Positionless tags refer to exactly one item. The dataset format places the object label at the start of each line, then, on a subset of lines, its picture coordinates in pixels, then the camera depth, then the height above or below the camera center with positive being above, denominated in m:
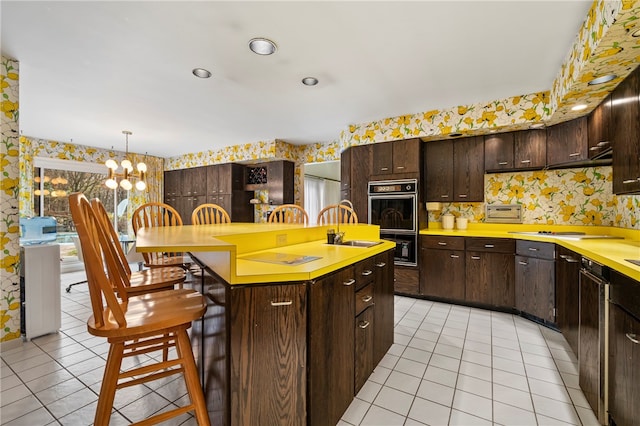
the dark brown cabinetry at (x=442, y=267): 3.41 -0.67
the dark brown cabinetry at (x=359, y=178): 4.08 +0.49
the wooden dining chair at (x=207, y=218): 3.05 -0.07
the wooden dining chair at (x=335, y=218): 2.90 -0.06
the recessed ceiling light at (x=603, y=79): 2.08 +0.97
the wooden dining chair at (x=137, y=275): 1.72 -0.44
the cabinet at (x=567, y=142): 2.88 +0.73
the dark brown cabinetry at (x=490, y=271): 3.15 -0.67
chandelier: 4.10 +0.57
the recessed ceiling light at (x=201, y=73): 2.63 +1.30
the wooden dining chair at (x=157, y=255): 2.43 -0.40
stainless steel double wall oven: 3.68 -0.01
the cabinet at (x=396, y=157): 3.73 +0.73
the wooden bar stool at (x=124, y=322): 1.17 -0.47
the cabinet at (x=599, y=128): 2.35 +0.73
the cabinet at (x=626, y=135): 1.85 +0.53
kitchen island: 1.19 -0.54
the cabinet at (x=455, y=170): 3.61 +0.54
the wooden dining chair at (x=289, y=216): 3.47 -0.05
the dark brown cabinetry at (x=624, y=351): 1.22 -0.64
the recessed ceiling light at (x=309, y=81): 2.81 +1.31
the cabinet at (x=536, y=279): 2.75 -0.67
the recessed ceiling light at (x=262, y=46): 2.17 +1.29
